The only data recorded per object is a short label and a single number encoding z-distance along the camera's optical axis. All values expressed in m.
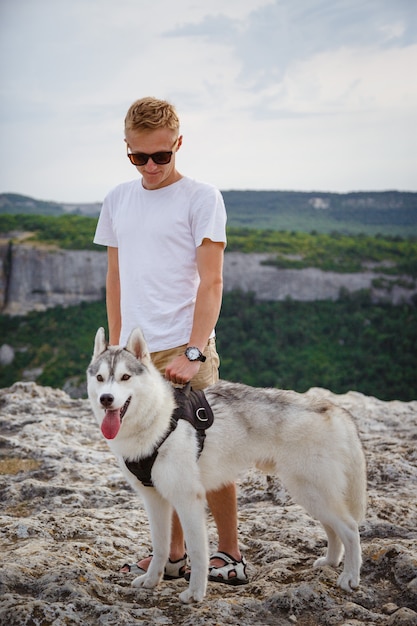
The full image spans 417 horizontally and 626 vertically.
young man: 3.61
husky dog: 3.46
